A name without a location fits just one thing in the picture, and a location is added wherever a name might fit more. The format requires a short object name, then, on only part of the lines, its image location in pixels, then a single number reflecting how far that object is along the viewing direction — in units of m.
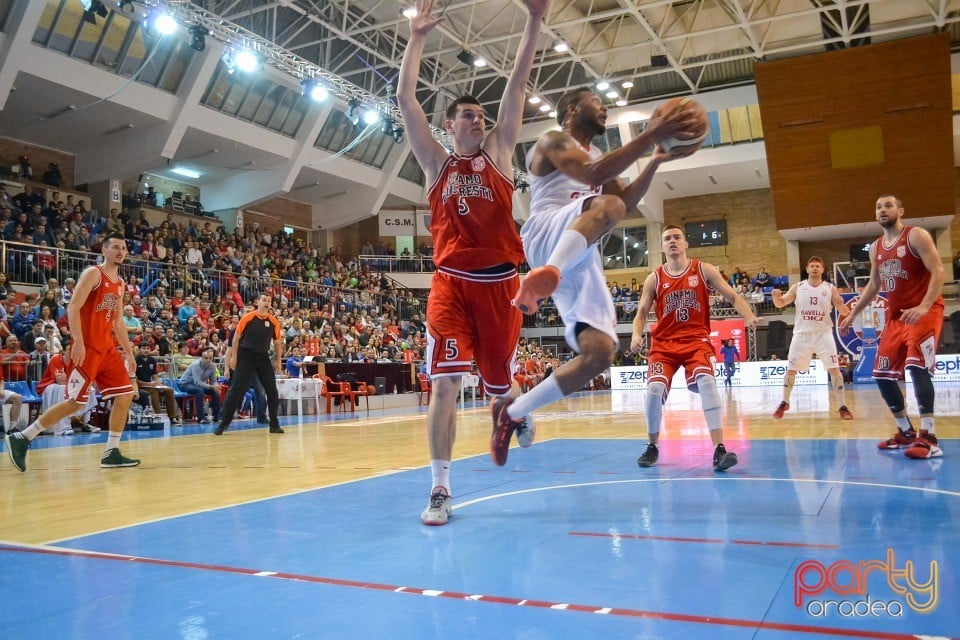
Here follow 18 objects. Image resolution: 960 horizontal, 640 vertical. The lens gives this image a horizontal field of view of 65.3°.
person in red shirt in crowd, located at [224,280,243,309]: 20.65
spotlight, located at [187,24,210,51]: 17.53
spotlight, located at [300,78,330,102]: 21.20
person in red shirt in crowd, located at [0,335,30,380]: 12.36
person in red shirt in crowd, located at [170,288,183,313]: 18.39
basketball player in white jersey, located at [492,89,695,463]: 3.27
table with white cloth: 15.88
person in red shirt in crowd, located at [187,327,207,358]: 16.05
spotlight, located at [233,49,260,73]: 19.03
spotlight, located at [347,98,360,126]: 22.75
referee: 10.71
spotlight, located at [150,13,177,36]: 16.59
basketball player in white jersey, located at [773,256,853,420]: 9.99
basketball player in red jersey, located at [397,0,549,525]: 4.08
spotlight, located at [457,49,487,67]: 25.08
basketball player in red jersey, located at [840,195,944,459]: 5.93
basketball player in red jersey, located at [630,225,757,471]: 5.88
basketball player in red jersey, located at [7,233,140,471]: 6.50
